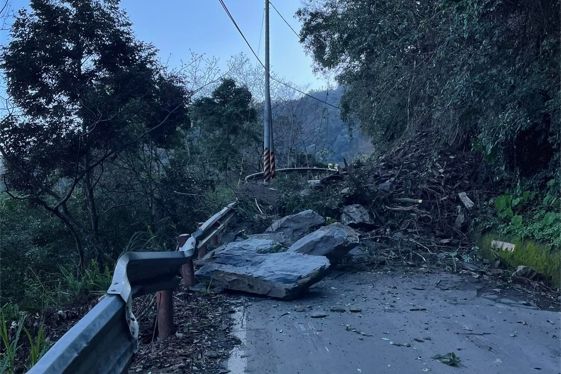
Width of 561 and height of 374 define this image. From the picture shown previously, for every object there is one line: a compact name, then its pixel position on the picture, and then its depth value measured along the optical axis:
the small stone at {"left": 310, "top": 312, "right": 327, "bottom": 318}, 5.94
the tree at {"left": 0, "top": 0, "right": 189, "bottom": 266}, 13.52
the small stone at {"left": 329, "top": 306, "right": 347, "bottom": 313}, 6.16
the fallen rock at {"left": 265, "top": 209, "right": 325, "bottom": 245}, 9.94
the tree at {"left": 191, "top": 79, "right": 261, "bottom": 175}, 27.23
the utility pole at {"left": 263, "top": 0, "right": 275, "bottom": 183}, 21.09
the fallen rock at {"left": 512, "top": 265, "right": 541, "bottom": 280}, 7.68
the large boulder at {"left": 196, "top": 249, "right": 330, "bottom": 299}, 6.60
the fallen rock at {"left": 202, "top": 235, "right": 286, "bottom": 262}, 7.92
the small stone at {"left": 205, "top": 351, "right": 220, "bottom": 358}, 4.74
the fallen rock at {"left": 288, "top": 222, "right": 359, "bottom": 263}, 7.94
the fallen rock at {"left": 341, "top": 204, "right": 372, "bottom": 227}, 10.66
